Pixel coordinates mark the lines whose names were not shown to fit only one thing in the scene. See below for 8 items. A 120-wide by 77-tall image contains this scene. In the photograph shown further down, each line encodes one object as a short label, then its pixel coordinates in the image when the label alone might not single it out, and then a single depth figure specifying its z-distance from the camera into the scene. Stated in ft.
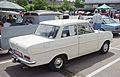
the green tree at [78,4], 148.46
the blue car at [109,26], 20.71
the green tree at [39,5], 94.05
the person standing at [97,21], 22.07
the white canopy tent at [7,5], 21.57
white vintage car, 9.10
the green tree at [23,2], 76.43
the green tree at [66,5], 119.50
